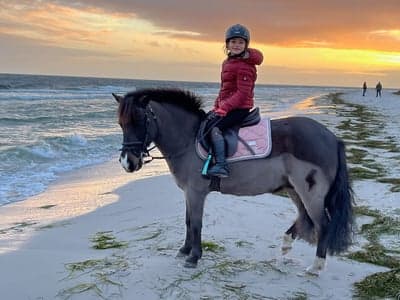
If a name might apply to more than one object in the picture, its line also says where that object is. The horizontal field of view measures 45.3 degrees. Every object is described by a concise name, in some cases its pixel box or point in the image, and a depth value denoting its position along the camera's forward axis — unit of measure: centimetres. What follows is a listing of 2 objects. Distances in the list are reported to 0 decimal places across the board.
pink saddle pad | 495
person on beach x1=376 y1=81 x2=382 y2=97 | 6470
